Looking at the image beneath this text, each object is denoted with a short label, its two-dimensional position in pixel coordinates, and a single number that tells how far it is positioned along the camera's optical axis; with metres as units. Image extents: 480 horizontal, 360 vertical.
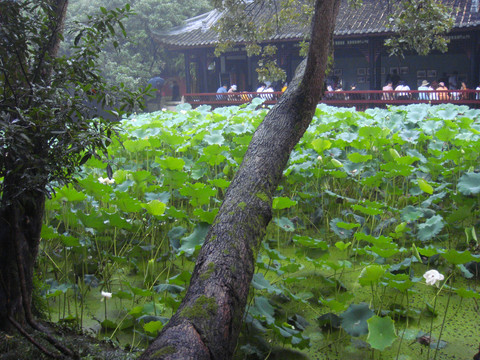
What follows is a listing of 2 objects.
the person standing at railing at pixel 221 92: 13.03
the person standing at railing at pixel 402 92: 9.92
